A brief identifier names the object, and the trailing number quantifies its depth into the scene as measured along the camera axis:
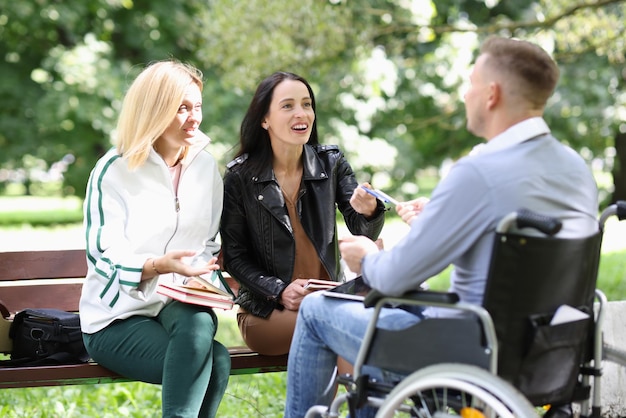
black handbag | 7.45
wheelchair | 5.16
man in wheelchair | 5.35
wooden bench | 7.74
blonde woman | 7.01
